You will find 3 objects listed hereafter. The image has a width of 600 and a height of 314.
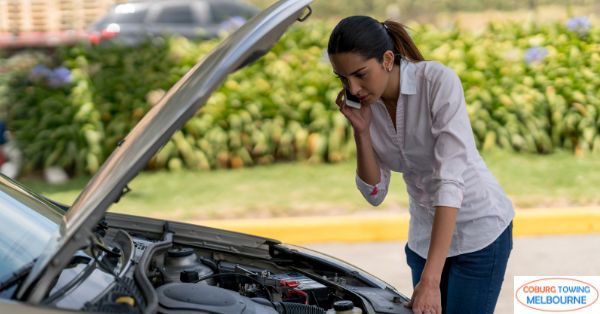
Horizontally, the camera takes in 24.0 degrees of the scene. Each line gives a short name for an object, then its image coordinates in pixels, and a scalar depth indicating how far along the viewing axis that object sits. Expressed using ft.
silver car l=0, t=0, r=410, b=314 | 11.34
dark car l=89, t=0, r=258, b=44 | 65.00
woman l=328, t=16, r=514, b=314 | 14.18
